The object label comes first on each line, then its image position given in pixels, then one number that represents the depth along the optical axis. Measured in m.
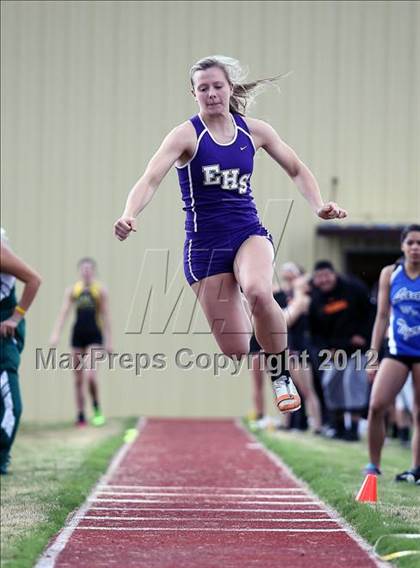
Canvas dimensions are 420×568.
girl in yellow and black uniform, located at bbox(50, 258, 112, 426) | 32.33
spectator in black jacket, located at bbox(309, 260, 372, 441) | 27.89
